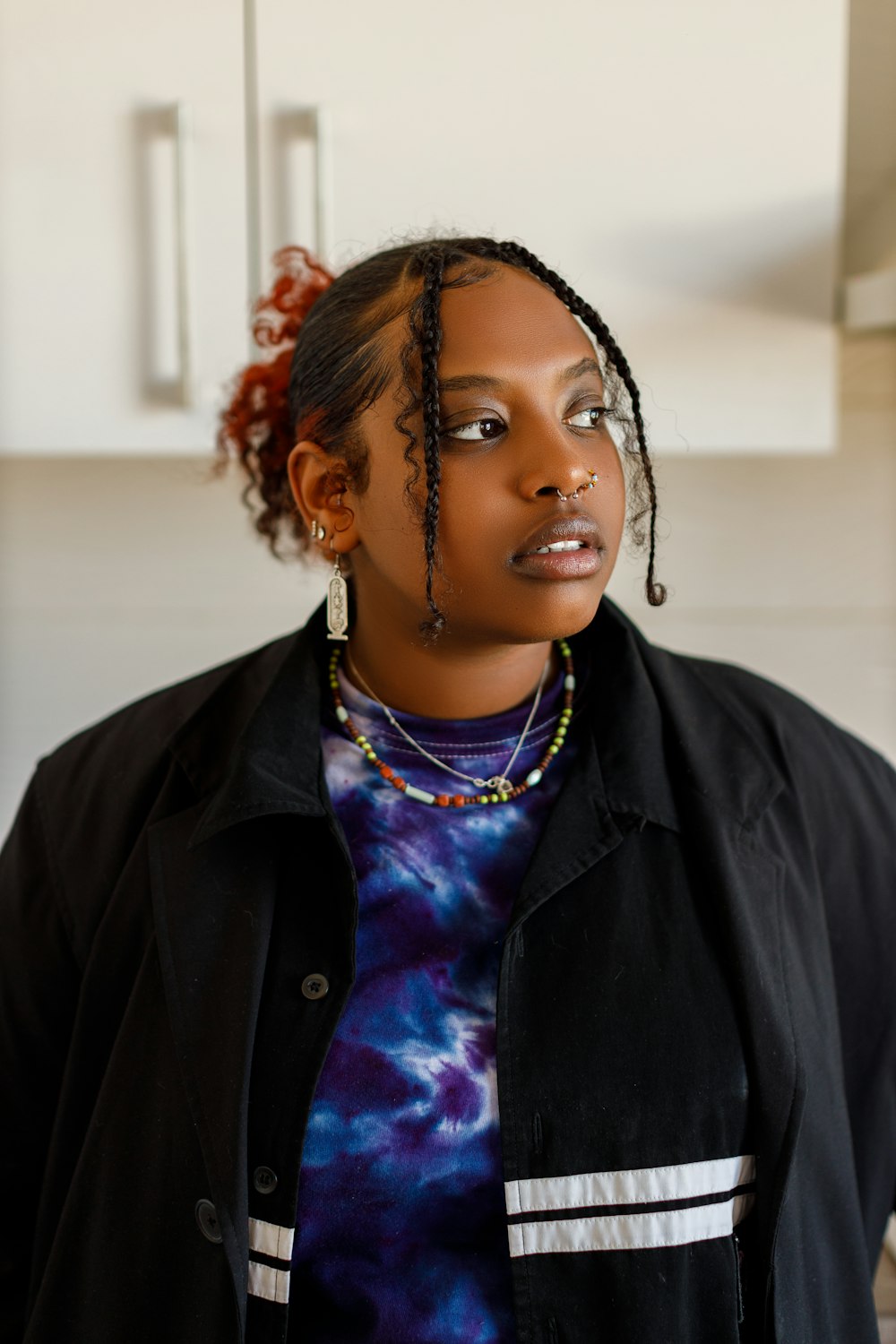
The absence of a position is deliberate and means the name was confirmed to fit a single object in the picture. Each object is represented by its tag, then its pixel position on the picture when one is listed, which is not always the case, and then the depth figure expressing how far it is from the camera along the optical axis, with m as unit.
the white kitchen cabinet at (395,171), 1.15
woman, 0.83
